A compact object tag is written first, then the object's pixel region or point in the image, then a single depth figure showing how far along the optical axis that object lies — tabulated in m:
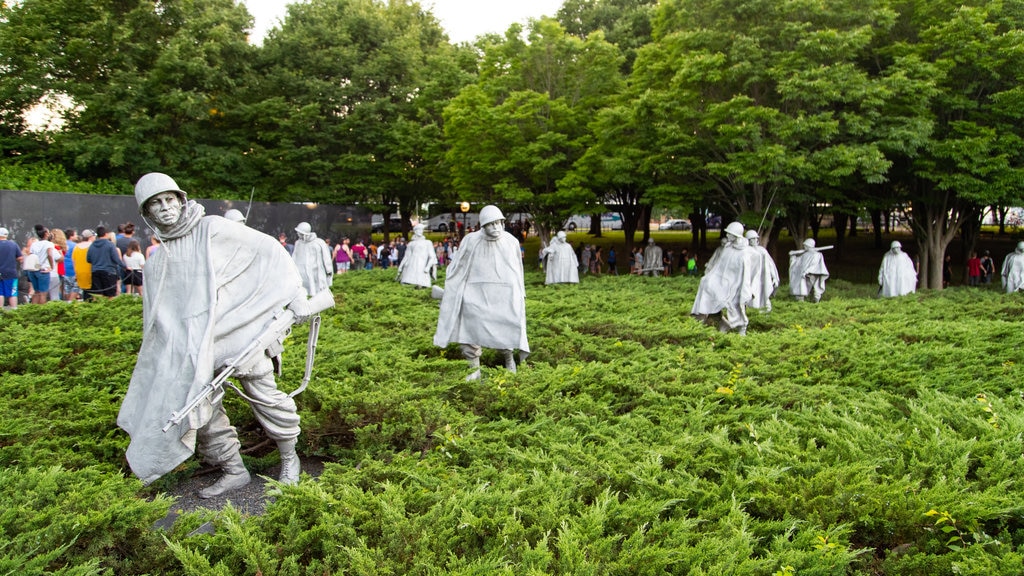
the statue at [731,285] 10.87
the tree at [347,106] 29.89
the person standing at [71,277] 14.67
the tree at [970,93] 18.00
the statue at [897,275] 17.66
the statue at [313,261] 15.52
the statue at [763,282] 12.79
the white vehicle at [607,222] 73.25
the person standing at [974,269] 24.49
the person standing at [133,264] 14.26
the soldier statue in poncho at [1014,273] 19.34
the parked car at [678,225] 69.19
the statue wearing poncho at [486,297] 7.83
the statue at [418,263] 16.83
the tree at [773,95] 17.67
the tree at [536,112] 24.78
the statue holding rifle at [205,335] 4.25
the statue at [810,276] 17.47
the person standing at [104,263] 13.21
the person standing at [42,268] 13.20
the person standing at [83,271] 13.72
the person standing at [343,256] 24.62
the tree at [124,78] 25.55
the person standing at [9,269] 12.65
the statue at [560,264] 21.27
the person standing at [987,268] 25.42
